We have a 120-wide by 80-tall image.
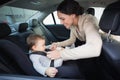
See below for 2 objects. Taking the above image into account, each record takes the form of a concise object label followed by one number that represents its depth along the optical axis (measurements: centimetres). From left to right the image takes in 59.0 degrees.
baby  81
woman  79
